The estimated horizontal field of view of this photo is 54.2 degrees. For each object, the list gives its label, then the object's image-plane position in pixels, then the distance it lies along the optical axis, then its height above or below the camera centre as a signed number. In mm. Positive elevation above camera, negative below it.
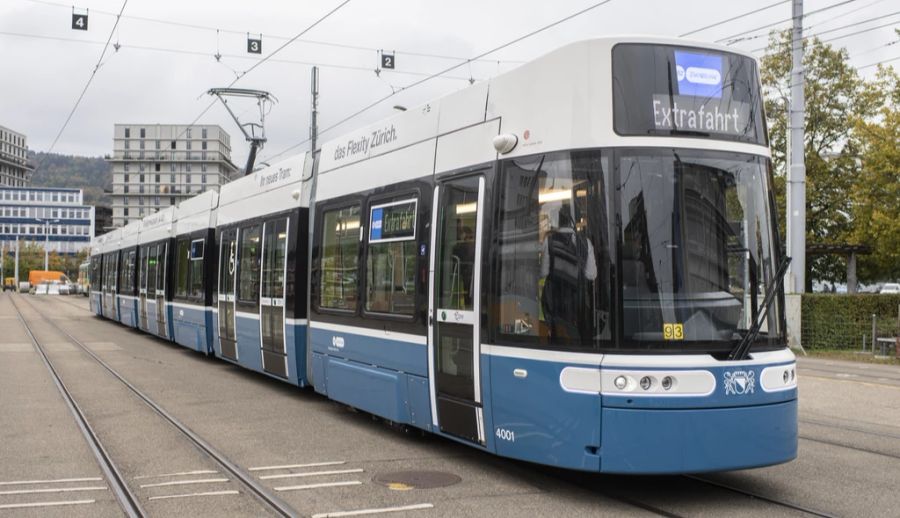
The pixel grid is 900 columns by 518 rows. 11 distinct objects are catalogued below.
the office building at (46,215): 138125 +10240
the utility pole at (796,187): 22844 +2680
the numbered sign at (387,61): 21234 +5405
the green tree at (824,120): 36250 +7048
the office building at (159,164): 135125 +18369
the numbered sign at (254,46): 19828 +5344
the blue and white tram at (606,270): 6219 +132
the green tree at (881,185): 30803 +3853
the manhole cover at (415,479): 7176 -1638
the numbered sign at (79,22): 18031 +5310
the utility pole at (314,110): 28797 +5684
